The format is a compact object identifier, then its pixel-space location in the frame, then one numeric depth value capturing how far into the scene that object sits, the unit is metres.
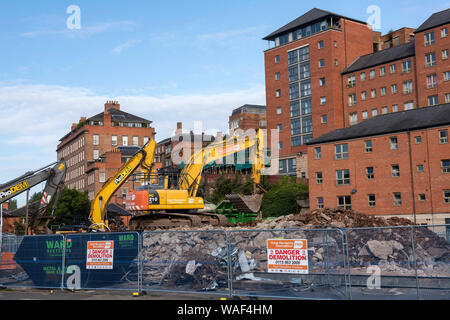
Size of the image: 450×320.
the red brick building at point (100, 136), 114.12
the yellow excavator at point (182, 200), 33.69
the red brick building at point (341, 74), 69.06
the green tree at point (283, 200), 61.34
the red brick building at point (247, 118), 123.06
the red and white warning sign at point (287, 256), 13.44
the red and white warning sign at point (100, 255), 16.34
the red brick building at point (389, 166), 48.09
